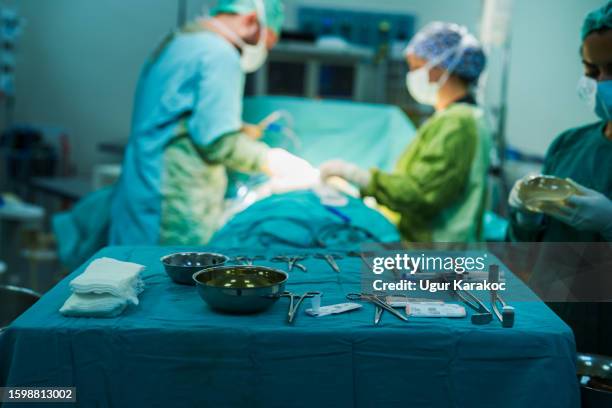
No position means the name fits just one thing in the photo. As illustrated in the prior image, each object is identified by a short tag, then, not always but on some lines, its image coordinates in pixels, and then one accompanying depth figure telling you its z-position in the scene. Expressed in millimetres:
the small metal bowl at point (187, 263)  1541
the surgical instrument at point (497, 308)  1325
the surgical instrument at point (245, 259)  1729
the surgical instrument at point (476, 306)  1328
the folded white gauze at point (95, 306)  1312
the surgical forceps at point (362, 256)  1710
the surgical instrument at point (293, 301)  1333
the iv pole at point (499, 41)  3725
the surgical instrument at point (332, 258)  1705
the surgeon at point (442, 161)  2674
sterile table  1266
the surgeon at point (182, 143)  2924
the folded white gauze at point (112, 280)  1330
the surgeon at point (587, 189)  1728
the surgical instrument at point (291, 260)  1698
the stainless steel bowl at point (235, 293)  1316
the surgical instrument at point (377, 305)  1344
